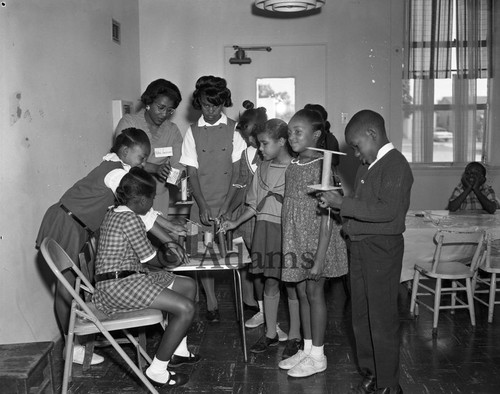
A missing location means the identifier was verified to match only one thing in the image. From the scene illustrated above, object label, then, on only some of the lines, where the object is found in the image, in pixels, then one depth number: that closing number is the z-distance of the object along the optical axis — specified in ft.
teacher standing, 13.09
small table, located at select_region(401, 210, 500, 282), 14.14
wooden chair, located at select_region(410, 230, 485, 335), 13.07
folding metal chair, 9.18
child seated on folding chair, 9.61
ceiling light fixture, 15.64
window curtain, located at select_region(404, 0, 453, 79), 20.95
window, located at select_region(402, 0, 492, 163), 20.95
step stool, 7.73
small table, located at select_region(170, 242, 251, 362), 10.22
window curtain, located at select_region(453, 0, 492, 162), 20.89
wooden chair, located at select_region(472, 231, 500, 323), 13.84
